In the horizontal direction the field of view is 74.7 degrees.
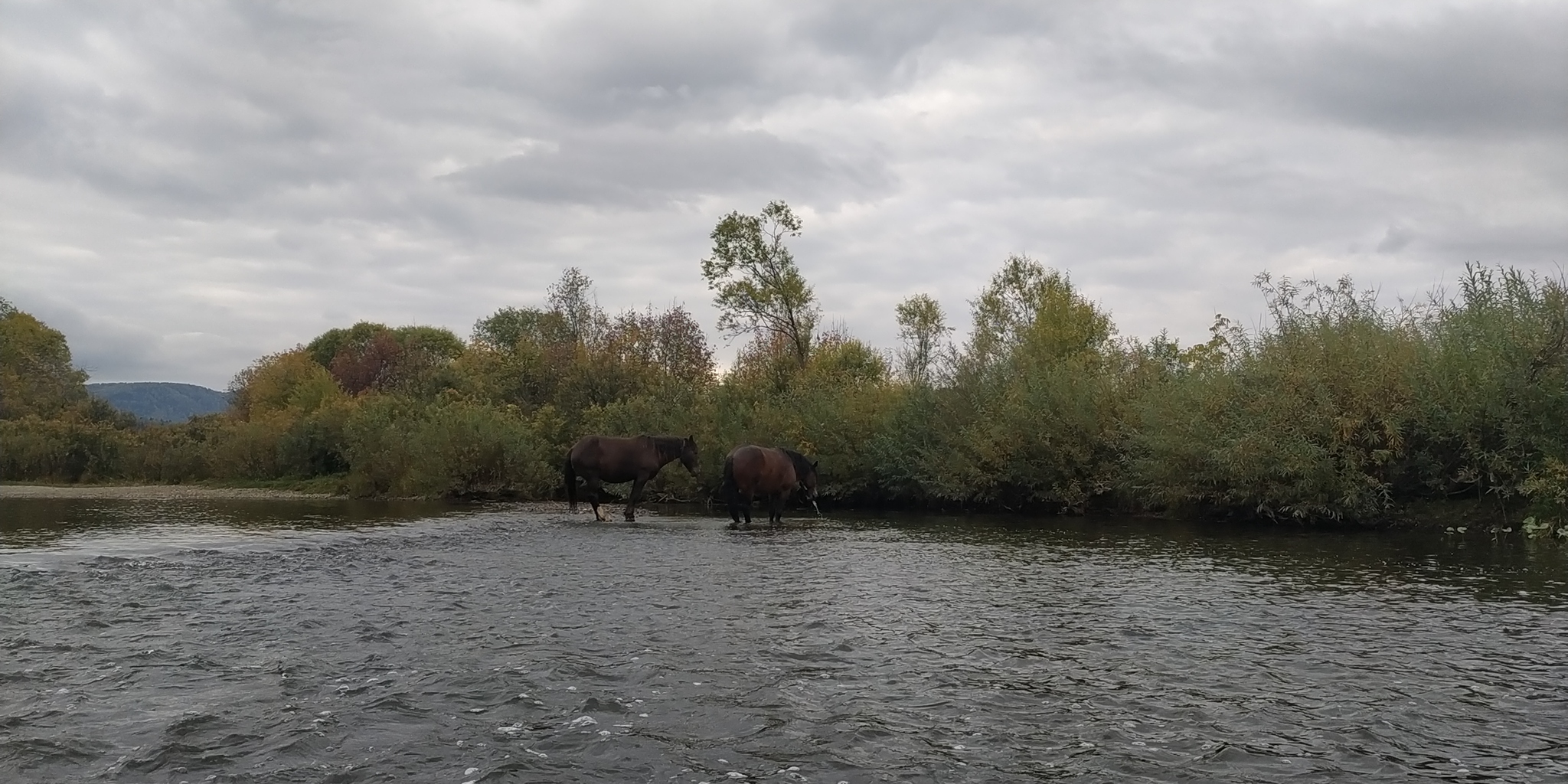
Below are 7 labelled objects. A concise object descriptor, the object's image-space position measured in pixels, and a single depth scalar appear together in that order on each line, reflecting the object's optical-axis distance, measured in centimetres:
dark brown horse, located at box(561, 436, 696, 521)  2589
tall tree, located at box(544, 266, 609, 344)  5484
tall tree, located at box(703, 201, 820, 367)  4762
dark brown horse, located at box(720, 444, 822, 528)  2177
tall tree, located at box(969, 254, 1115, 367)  4194
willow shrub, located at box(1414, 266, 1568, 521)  1773
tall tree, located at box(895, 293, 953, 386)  5101
